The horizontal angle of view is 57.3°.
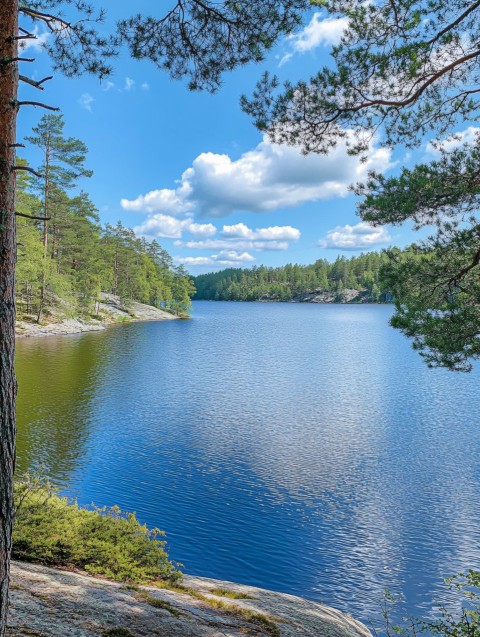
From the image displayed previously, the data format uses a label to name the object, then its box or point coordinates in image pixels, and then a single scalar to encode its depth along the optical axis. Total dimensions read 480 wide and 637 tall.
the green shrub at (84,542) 6.41
